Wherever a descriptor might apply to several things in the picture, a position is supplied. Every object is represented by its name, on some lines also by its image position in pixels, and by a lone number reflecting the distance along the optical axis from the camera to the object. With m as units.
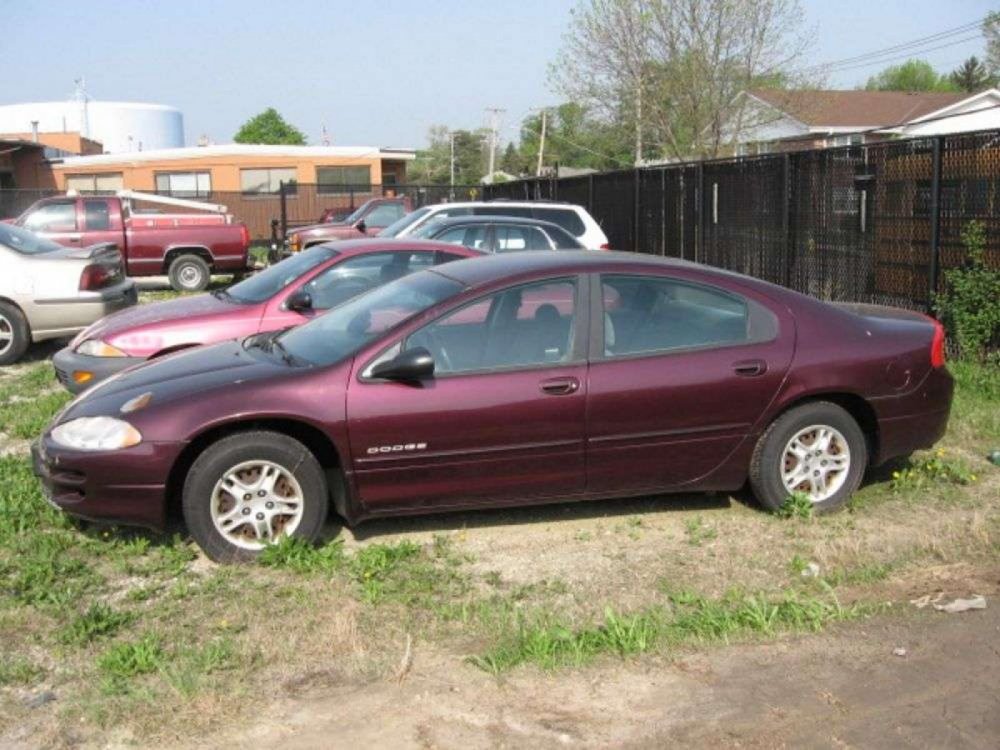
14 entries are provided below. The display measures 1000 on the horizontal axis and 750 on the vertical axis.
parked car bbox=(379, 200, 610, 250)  14.77
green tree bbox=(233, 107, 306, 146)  104.88
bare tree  27.09
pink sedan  7.70
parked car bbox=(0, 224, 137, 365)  11.27
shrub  9.43
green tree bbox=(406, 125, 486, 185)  108.25
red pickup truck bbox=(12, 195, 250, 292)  18.89
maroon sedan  5.26
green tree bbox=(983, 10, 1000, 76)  67.44
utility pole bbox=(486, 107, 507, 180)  74.21
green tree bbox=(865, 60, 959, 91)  82.12
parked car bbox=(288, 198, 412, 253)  19.42
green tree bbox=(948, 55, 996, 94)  72.62
